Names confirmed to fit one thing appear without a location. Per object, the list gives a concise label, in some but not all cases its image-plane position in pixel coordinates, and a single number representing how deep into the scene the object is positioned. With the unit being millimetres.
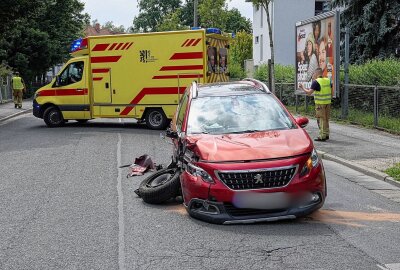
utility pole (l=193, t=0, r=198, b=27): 31972
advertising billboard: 17172
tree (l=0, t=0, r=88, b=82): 40562
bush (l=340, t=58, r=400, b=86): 16969
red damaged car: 5973
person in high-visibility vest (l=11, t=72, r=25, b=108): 28062
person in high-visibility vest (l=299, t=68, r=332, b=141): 13625
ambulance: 16922
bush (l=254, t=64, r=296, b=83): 25198
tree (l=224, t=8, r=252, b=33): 95688
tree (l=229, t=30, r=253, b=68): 57500
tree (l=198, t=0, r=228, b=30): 47688
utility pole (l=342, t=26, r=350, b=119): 17688
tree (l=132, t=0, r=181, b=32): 96062
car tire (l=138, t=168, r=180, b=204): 7262
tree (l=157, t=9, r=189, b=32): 67812
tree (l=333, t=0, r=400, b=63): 24641
